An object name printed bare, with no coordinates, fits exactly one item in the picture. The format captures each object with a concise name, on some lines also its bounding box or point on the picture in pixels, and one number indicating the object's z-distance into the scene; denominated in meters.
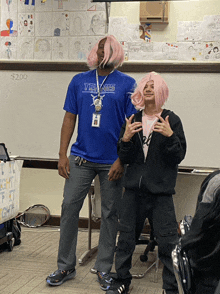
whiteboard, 4.04
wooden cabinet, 3.99
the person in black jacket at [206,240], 1.24
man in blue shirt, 2.73
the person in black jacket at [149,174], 2.35
